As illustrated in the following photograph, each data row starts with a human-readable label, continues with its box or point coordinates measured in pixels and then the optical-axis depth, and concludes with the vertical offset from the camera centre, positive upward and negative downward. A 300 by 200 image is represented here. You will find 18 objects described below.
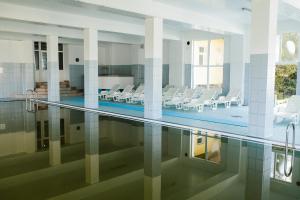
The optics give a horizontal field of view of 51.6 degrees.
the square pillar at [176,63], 15.57 +0.84
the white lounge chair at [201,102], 10.95 -0.79
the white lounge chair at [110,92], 15.21 -0.63
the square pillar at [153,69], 9.04 +0.31
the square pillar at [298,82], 10.81 -0.07
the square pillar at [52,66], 13.55 +0.56
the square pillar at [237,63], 13.20 +0.74
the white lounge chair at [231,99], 12.10 -0.75
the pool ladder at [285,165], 4.70 -1.37
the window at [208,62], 15.01 +0.88
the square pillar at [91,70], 11.67 +0.34
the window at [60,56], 18.45 +1.33
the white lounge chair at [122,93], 14.32 -0.65
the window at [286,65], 11.95 +0.62
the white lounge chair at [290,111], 8.46 -0.86
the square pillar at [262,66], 6.55 +0.31
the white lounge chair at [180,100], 11.72 -0.77
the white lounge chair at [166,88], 14.89 -0.41
